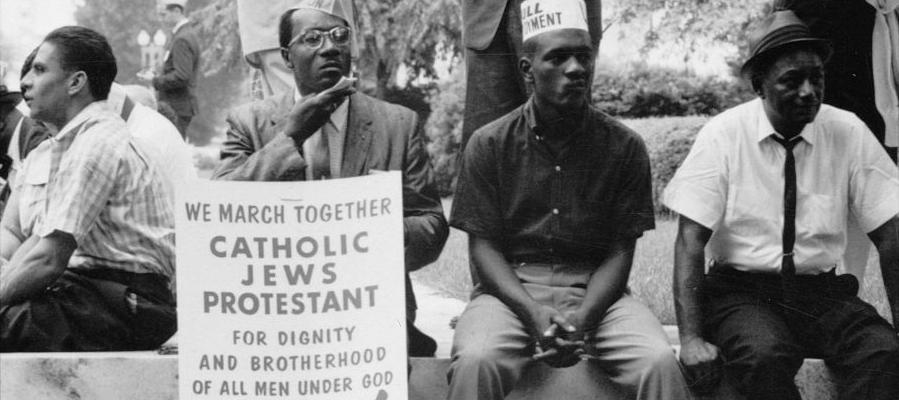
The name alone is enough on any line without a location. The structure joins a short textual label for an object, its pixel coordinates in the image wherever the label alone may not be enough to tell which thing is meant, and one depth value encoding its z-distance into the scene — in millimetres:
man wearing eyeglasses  4055
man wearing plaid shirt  4297
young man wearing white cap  3922
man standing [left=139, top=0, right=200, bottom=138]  7078
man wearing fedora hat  3928
